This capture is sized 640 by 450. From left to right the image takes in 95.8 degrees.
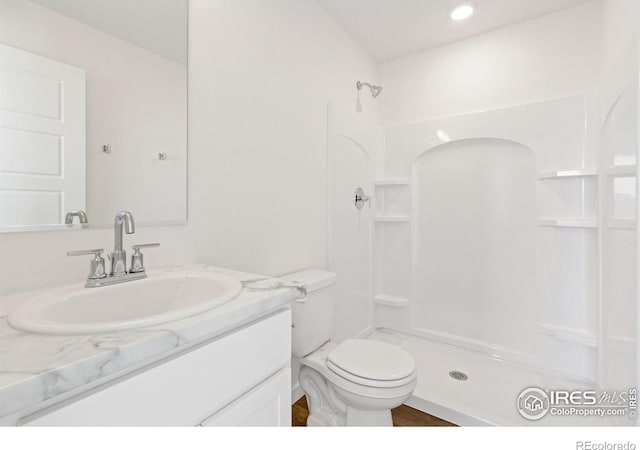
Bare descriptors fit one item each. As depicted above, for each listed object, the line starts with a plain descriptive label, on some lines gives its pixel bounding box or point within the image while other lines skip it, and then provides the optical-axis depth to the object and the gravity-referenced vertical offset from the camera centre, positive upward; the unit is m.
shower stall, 1.44 -0.13
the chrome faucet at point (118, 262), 0.82 -0.12
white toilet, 1.19 -0.64
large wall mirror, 0.77 +0.35
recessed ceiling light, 1.81 +1.36
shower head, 2.19 +1.07
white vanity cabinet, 0.48 -0.33
